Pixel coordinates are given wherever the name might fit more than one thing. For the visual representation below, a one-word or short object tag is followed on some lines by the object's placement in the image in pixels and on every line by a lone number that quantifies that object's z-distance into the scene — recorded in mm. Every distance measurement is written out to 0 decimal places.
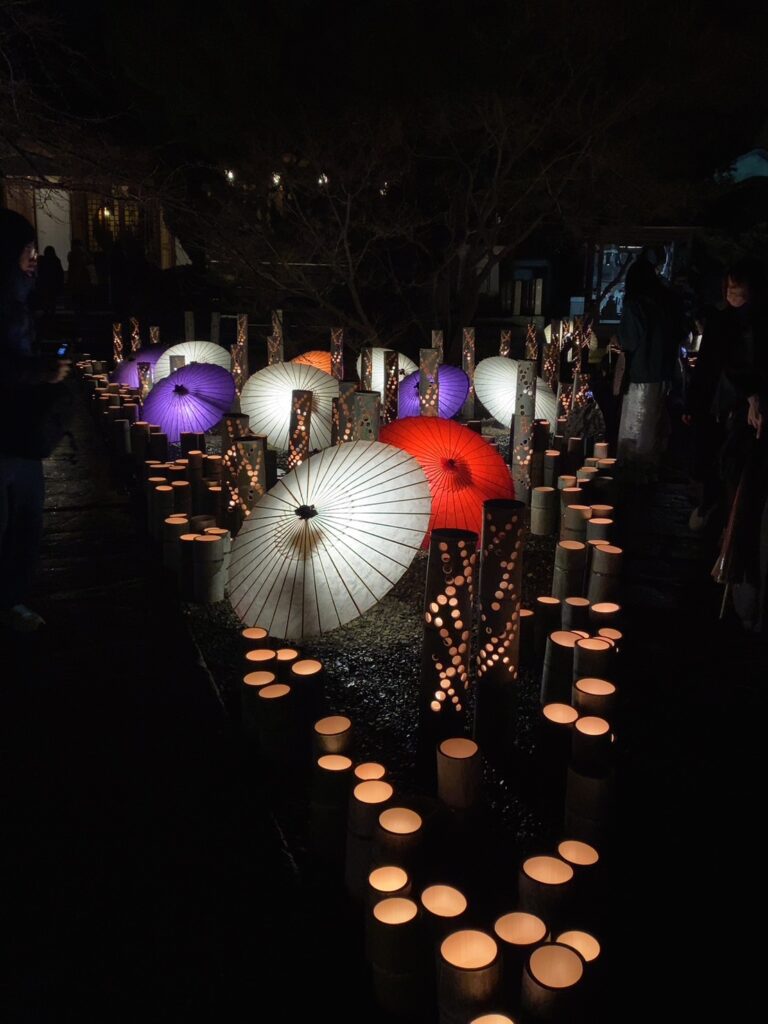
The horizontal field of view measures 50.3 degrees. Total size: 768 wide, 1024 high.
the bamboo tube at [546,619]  3477
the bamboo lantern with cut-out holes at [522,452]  5805
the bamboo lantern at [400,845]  1903
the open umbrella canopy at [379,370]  8039
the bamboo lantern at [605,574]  3668
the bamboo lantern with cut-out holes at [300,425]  5207
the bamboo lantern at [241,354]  9086
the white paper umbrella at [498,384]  7945
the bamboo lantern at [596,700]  2531
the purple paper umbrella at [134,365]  9586
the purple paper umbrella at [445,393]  7461
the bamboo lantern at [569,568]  3799
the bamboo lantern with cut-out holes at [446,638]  2594
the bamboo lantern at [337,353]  8289
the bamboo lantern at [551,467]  6000
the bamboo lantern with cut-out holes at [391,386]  6879
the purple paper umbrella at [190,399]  7051
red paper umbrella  4121
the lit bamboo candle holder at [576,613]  3293
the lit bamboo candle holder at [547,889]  1813
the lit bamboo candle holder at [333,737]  2320
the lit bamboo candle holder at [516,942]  1699
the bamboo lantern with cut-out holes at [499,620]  2686
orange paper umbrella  8461
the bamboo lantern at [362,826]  2027
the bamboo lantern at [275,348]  9094
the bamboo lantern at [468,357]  9203
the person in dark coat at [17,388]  3139
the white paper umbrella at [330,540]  3209
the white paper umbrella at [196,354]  8519
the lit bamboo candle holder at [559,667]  2949
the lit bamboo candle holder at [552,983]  1555
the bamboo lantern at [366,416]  5004
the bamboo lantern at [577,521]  4480
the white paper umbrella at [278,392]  6863
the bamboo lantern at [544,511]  5238
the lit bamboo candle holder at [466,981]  1562
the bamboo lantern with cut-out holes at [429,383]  6680
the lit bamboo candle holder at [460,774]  2209
